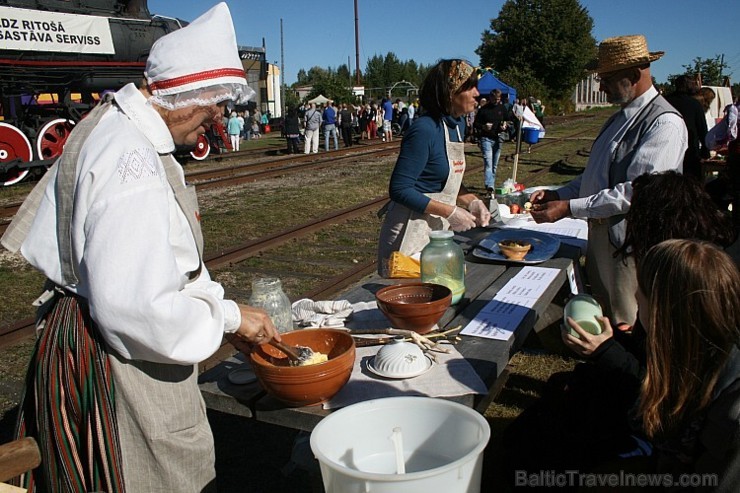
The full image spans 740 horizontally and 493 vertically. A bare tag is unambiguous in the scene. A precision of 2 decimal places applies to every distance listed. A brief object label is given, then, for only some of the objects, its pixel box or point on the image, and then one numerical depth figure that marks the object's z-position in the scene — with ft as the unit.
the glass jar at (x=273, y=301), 7.93
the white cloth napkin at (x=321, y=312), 9.01
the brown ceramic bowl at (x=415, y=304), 8.09
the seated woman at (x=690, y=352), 5.68
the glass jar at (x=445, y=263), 9.50
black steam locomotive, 43.70
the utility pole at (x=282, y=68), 141.17
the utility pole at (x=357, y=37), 148.84
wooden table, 6.67
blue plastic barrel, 38.98
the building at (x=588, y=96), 307.95
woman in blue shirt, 11.29
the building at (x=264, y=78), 77.97
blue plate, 12.30
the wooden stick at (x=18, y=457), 5.58
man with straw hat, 11.01
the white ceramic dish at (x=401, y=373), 7.02
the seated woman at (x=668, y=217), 8.80
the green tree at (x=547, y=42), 200.64
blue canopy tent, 63.82
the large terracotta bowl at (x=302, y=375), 6.25
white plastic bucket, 4.88
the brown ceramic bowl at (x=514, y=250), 12.17
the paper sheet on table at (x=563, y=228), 14.03
